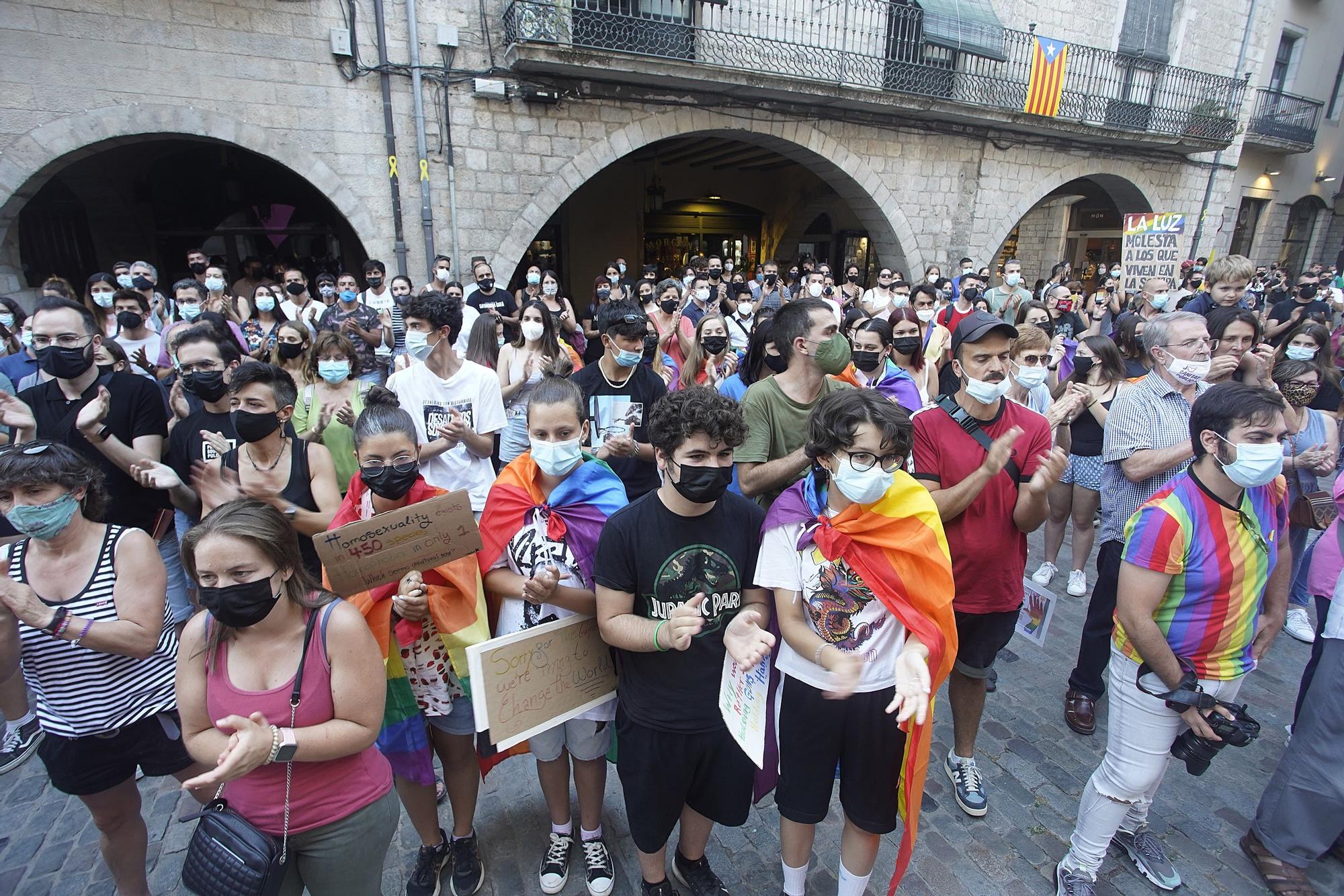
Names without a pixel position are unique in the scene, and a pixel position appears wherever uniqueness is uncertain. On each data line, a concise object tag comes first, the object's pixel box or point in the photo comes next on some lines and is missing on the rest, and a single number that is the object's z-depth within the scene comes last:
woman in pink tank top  1.81
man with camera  2.29
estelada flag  13.56
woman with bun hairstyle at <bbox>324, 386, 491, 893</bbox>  2.37
